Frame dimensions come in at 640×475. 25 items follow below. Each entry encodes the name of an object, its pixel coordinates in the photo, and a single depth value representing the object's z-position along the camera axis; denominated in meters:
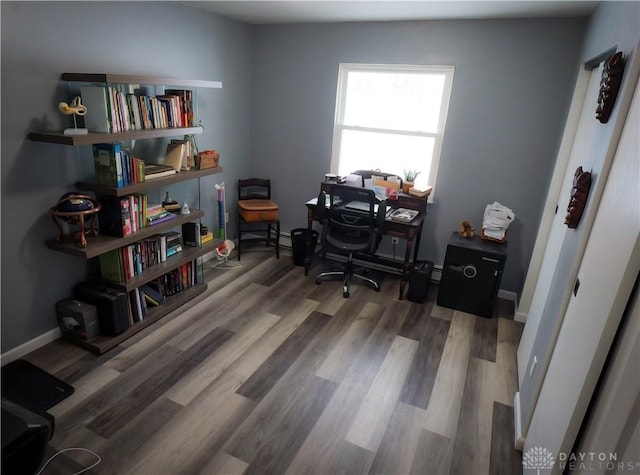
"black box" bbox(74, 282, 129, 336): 2.54
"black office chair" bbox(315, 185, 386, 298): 3.27
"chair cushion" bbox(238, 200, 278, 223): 3.99
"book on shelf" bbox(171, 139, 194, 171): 3.09
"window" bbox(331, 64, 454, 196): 3.56
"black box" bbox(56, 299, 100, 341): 2.51
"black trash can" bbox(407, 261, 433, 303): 3.39
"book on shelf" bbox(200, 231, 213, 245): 3.63
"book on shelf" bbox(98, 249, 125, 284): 2.63
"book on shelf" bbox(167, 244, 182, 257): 3.07
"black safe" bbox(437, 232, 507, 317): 3.18
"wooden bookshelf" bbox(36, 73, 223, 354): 2.25
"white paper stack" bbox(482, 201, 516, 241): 3.34
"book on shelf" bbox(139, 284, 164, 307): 2.95
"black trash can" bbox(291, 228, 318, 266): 3.99
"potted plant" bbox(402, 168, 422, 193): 3.65
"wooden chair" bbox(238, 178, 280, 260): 4.01
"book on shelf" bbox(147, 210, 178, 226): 2.82
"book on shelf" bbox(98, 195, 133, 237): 2.54
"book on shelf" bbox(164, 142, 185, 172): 3.04
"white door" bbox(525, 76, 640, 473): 1.11
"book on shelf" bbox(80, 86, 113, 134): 2.32
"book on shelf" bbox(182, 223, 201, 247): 3.23
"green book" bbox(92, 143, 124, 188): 2.42
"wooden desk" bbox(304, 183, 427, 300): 3.38
